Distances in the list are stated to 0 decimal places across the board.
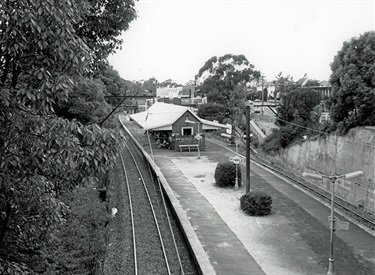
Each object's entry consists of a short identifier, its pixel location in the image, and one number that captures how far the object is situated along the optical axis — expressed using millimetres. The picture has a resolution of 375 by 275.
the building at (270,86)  99425
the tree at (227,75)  60219
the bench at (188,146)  34219
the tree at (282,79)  57094
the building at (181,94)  70562
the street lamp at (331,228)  10730
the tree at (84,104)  22344
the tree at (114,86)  43906
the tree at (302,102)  29672
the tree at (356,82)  18406
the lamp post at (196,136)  30523
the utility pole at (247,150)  17416
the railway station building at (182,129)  34594
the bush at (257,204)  16266
